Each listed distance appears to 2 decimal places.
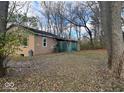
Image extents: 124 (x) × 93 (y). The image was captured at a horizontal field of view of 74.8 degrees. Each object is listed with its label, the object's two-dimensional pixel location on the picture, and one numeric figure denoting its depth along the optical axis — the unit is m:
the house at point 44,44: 10.12
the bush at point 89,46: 16.81
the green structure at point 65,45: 13.03
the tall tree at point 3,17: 3.32
